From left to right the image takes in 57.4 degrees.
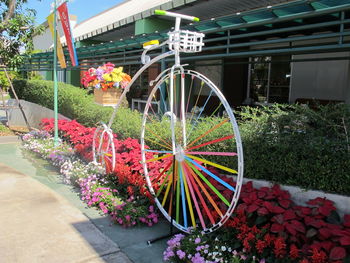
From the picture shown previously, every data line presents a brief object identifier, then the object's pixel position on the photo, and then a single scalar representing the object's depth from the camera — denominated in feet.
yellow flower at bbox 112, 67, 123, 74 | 15.04
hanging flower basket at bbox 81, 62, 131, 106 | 14.73
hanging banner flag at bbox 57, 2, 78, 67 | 19.01
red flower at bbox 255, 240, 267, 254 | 7.61
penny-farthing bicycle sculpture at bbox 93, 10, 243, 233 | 9.11
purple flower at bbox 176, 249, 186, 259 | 8.47
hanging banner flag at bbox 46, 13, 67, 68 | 21.12
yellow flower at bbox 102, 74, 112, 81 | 14.62
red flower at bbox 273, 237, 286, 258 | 7.32
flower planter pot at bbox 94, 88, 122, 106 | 14.98
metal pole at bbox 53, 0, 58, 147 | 21.54
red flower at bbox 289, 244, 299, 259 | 7.09
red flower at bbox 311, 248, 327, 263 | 6.71
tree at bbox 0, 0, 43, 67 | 28.48
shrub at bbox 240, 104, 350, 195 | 8.68
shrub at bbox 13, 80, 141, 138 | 17.99
